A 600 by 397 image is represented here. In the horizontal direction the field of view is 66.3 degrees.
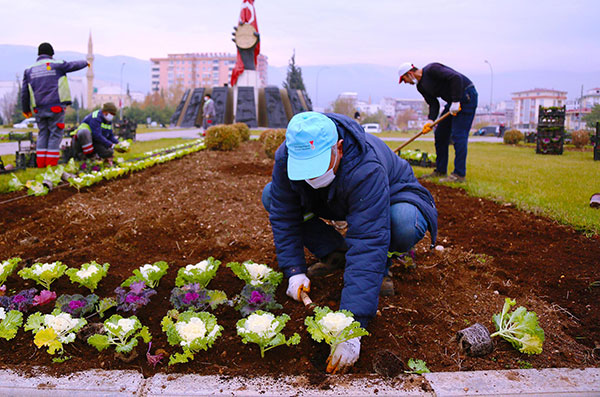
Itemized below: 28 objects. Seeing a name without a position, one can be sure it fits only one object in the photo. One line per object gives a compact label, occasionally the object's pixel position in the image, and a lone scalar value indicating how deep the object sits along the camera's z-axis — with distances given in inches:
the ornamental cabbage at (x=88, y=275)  103.2
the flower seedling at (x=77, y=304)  92.7
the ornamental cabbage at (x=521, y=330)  81.4
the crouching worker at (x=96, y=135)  301.4
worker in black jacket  243.1
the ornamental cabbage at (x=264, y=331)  77.7
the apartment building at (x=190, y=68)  5108.3
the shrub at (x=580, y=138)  616.1
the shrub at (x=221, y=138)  410.9
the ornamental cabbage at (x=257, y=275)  101.0
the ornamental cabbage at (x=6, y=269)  105.6
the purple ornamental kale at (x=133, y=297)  94.7
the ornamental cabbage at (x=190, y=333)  78.0
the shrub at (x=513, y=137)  709.9
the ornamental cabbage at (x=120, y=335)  79.8
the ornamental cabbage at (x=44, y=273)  105.1
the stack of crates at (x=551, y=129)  487.8
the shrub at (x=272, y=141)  348.2
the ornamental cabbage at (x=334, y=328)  73.5
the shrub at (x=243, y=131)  513.0
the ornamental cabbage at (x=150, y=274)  104.5
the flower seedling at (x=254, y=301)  92.1
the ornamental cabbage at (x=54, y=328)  80.1
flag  1011.3
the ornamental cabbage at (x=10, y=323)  84.6
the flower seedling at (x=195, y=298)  94.3
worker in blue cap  80.9
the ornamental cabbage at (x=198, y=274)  102.3
